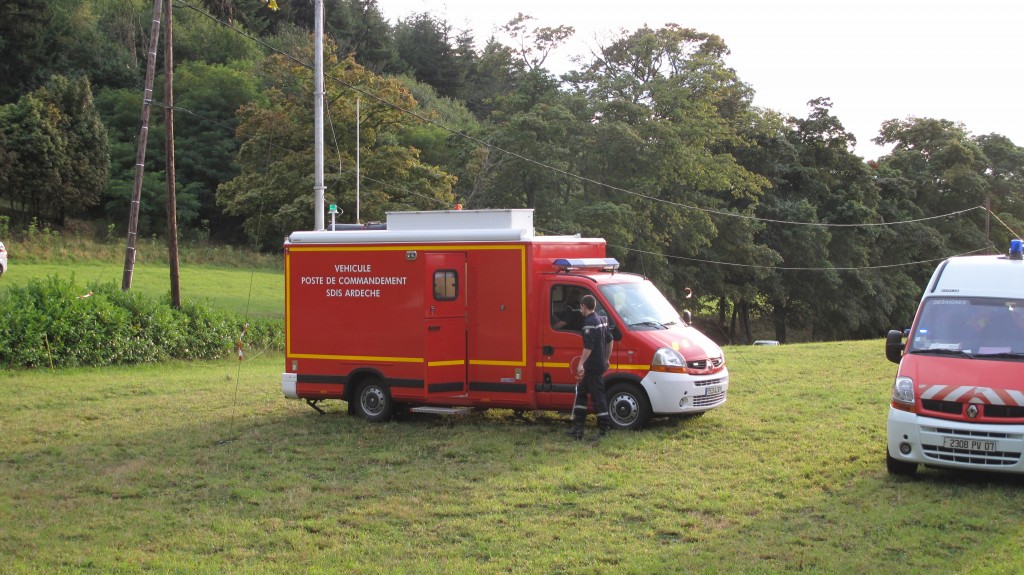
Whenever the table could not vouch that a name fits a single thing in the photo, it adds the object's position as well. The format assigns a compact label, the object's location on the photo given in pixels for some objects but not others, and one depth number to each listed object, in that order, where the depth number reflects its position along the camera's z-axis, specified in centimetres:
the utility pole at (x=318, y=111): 2123
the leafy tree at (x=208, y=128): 5534
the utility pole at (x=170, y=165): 2386
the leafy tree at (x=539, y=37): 4844
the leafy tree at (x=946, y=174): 5372
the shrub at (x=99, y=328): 1983
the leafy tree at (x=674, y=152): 4175
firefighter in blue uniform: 1152
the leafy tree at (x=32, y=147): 4581
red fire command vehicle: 1232
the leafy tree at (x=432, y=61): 7919
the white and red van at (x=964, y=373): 888
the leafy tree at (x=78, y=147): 4806
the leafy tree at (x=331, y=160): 3994
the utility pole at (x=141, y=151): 2319
